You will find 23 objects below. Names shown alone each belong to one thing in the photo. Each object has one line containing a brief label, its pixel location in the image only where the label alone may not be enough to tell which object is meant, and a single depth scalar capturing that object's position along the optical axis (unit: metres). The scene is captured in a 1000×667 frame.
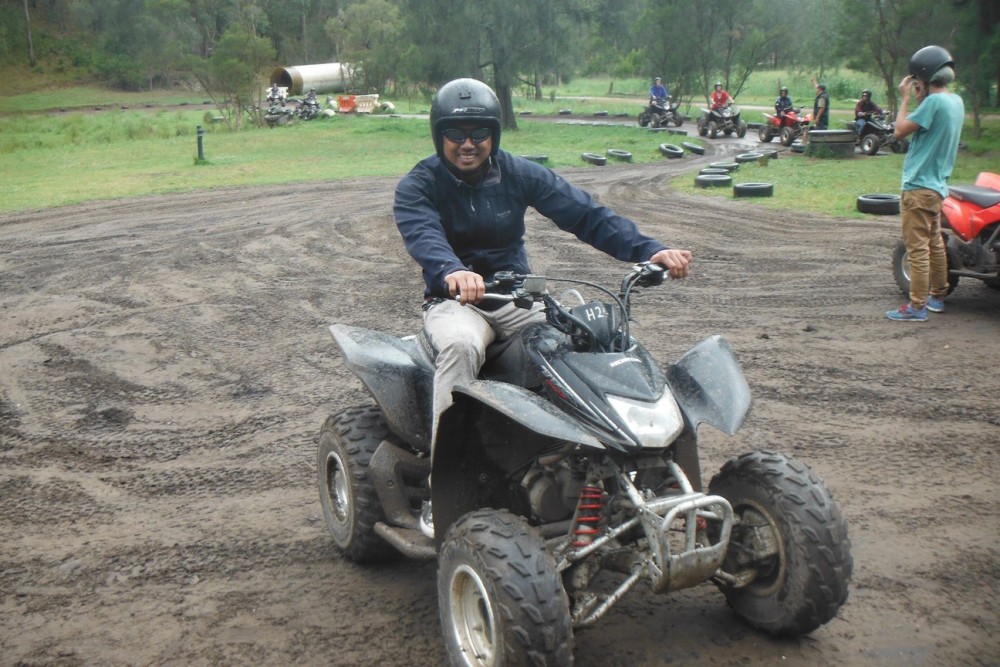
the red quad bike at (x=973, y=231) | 8.78
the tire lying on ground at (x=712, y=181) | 17.75
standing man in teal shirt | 8.30
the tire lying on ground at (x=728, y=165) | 20.62
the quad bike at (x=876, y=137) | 23.38
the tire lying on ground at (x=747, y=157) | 22.29
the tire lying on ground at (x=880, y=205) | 13.83
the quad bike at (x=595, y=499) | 3.32
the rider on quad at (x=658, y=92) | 35.34
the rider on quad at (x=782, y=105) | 27.84
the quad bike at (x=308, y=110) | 41.53
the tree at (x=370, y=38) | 54.25
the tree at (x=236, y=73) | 35.94
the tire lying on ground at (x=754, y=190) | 16.27
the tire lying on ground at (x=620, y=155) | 23.98
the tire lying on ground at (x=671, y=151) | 24.60
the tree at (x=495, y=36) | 32.31
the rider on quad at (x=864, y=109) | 24.27
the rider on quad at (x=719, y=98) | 31.11
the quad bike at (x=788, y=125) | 27.31
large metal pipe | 56.78
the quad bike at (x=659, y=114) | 34.94
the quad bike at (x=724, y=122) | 30.86
